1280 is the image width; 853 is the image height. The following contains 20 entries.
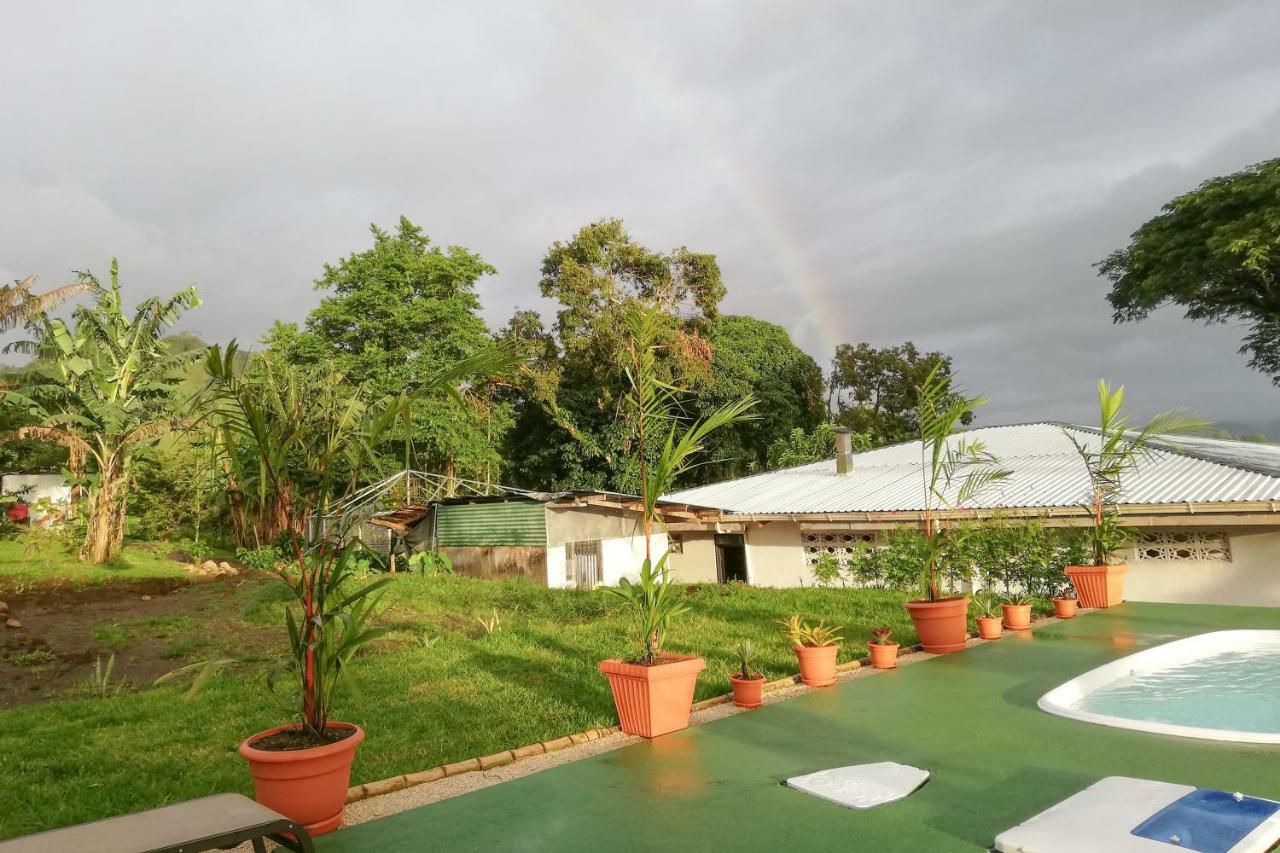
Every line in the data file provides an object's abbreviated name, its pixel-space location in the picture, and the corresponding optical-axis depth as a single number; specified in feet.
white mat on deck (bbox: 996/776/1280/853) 10.78
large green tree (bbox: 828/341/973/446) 117.39
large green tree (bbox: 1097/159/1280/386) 68.03
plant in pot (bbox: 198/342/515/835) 13.05
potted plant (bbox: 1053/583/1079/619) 36.22
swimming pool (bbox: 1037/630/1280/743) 20.92
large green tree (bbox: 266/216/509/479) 83.41
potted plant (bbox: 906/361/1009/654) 28.02
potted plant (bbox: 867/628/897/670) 26.58
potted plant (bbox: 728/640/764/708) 21.40
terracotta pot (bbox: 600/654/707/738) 18.70
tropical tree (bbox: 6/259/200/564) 57.77
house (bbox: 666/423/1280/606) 40.96
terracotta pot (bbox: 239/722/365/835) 12.94
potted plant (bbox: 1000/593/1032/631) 33.53
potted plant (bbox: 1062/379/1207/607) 38.73
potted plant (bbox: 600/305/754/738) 18.78
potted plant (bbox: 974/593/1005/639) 31.14
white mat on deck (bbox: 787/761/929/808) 14.05
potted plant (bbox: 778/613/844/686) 24.18
